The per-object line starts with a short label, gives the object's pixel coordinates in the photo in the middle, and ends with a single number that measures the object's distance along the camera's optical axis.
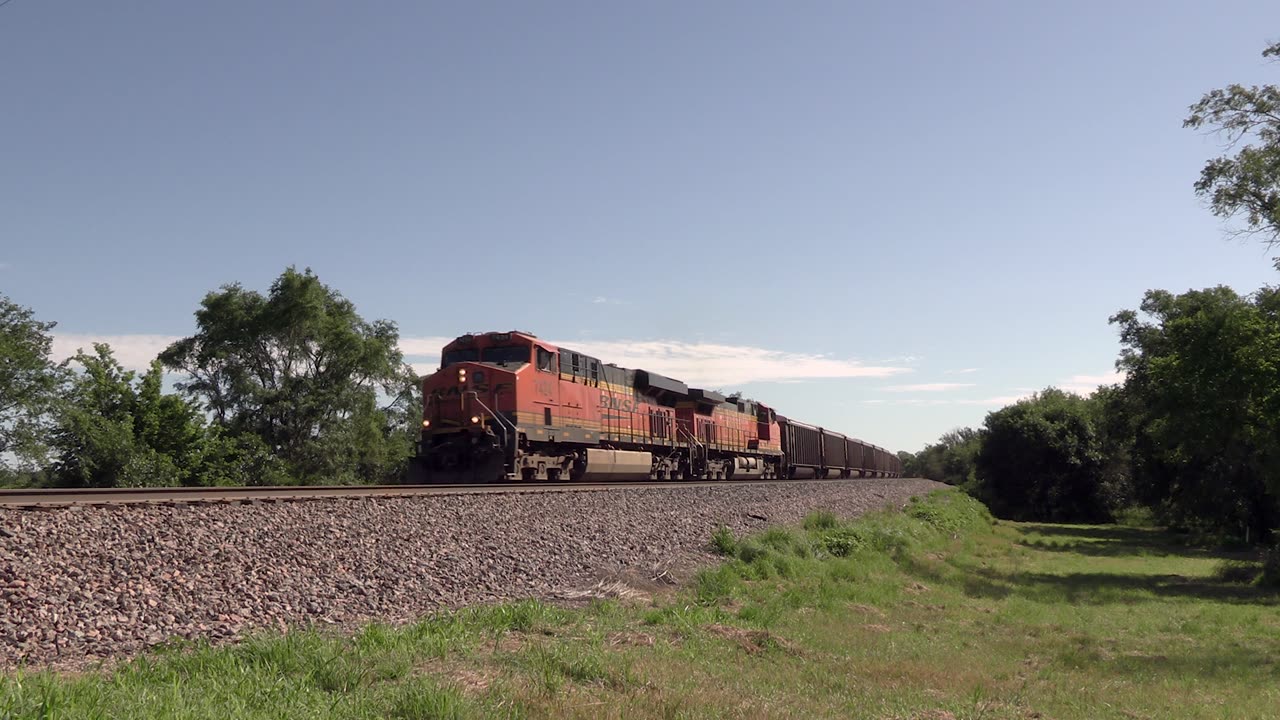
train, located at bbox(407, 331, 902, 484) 20.53
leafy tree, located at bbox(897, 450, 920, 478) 146.79
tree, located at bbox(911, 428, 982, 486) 122.84
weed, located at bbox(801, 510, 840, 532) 19.77
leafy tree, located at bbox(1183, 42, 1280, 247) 22.73
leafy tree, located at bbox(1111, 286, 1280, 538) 24.03
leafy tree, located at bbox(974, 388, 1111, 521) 69.44
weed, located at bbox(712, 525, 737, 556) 14.82
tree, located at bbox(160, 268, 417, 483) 42.34
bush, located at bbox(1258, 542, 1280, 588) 24.04
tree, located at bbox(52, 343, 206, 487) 29.78
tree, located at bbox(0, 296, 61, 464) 30.95
